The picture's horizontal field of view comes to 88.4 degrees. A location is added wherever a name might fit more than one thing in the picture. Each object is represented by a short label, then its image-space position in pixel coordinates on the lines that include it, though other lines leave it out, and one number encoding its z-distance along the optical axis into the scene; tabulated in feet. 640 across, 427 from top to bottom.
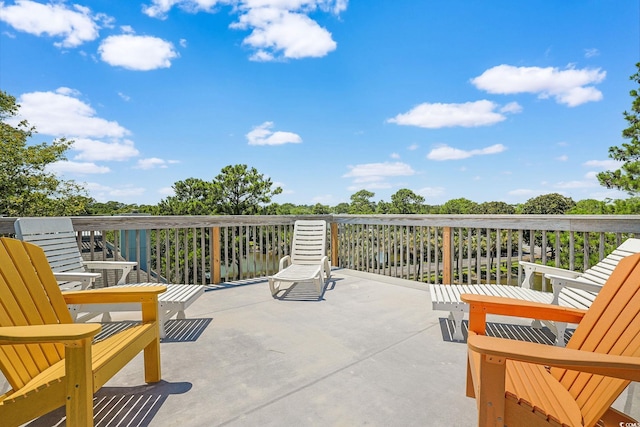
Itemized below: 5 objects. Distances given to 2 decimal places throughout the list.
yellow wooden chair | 4.32
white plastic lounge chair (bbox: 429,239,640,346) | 8.76
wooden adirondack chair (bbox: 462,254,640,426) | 3.65
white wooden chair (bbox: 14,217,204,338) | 9.48
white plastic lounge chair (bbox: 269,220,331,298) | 15.53
